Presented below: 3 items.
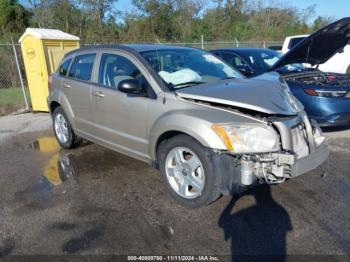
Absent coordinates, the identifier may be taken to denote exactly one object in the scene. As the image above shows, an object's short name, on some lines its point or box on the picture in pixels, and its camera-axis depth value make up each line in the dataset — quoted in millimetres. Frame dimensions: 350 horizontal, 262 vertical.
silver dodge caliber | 2996
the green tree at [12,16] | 24281
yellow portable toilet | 8414
